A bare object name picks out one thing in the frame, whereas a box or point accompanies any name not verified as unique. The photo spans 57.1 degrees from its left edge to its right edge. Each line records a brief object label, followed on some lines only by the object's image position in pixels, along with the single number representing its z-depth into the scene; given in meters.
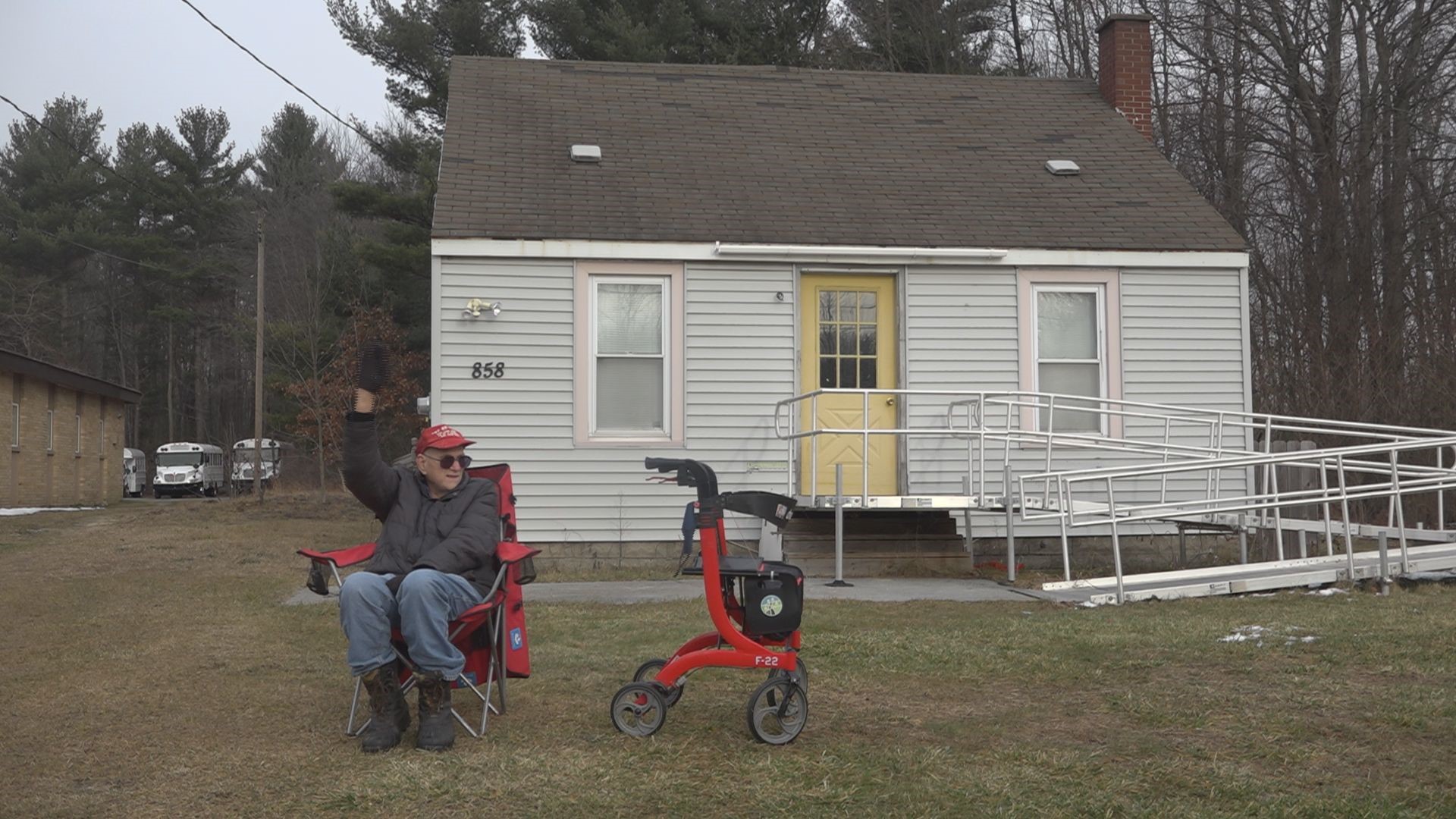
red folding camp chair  5.43
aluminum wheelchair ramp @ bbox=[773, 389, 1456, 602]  10.10
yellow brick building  26.39
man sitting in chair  5.16
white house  12.38
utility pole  29.86
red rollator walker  5.19
